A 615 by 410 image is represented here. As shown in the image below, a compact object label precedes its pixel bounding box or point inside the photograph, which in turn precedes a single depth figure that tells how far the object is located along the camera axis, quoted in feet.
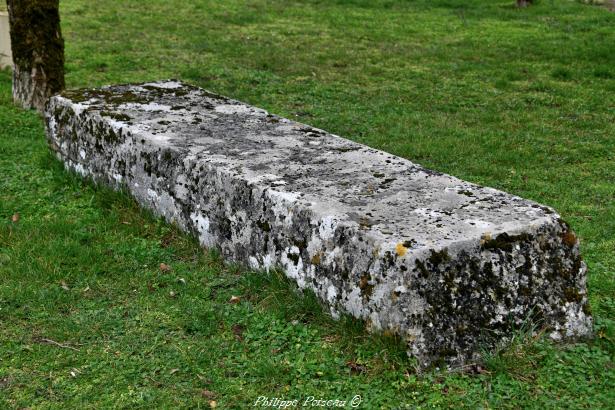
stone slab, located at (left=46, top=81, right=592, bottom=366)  12.92
